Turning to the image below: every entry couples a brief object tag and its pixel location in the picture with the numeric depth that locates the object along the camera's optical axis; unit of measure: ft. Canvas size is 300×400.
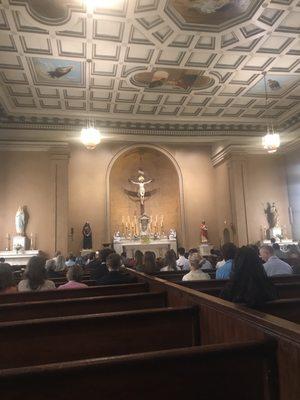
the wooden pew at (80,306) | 10.02
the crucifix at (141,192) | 48.88
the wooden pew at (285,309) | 7.71
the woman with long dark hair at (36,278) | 13.62
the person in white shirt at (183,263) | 25.55
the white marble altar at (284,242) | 42.33
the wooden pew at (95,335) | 7.06
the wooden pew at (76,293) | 12.00
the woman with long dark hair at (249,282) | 7.50
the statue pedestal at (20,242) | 39.14
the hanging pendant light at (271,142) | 34.58
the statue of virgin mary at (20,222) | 40.22
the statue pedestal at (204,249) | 45.53
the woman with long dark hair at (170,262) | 22.34
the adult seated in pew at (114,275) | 15.19
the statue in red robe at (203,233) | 46.82
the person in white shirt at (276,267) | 17.52
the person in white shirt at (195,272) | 15.93
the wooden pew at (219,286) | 11.73
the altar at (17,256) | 38.29
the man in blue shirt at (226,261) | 16.24
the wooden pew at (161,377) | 4.61
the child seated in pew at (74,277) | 14.17
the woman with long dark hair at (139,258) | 23.27
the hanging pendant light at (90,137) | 33.40
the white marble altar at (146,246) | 44.45
